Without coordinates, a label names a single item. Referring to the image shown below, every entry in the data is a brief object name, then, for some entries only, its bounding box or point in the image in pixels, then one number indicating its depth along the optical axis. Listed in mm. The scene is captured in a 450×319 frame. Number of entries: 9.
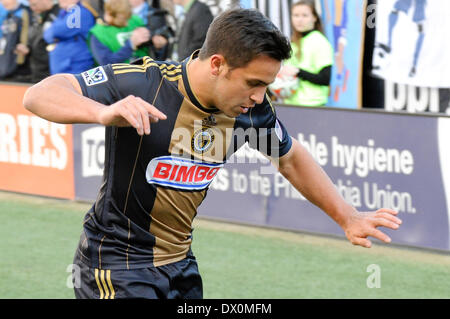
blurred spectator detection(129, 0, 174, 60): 10242
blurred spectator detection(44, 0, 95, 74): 10758
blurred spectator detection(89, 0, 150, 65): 10266
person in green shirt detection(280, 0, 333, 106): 9234
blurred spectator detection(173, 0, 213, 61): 9672
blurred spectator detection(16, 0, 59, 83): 11289
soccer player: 4203
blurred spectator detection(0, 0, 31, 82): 11844
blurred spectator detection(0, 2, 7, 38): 12055
